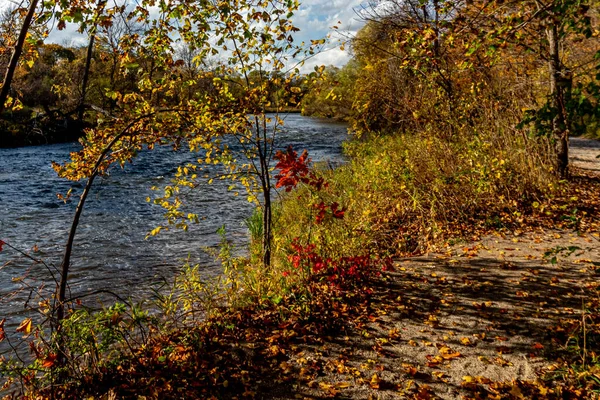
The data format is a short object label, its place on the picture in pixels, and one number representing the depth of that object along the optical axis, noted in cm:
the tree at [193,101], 414
